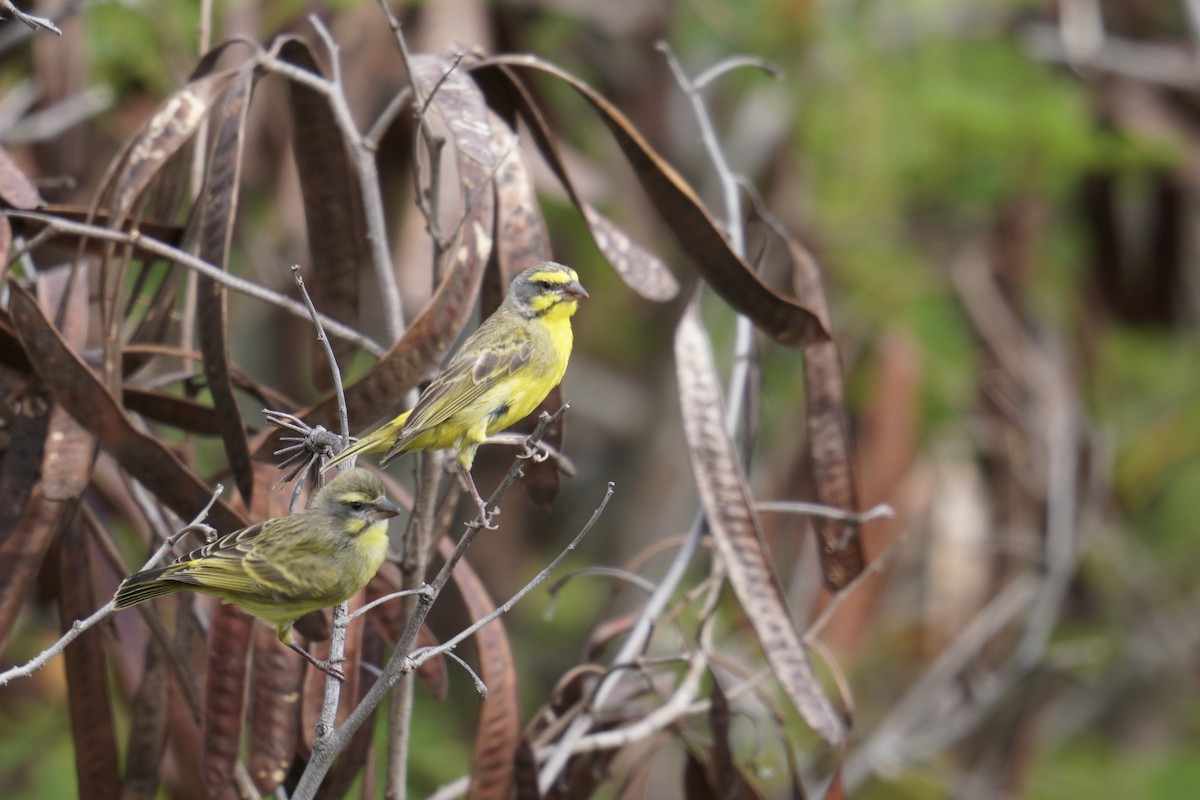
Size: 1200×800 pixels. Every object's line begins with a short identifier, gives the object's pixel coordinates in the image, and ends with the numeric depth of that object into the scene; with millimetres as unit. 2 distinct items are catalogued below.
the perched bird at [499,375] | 5742
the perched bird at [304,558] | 5238
